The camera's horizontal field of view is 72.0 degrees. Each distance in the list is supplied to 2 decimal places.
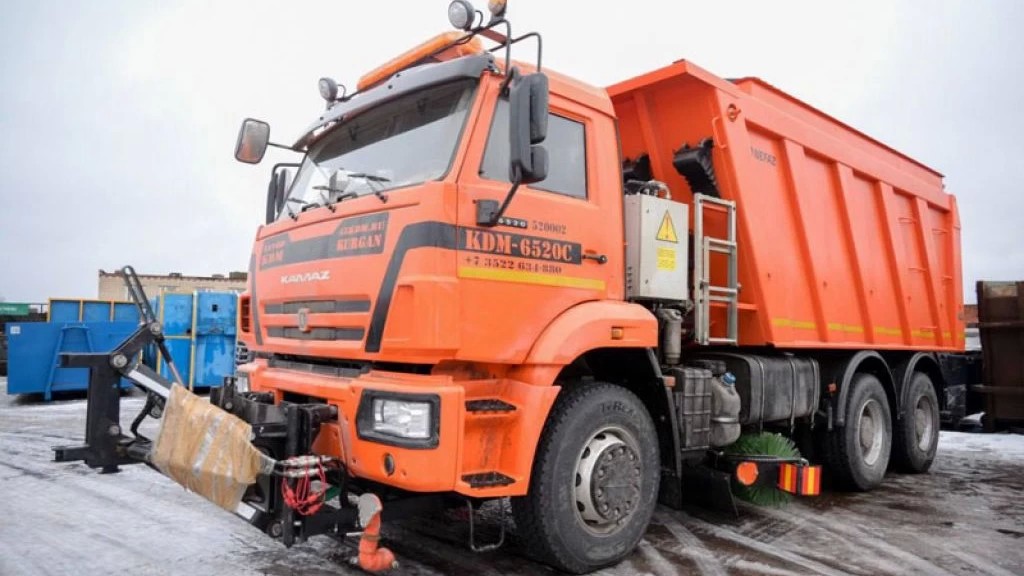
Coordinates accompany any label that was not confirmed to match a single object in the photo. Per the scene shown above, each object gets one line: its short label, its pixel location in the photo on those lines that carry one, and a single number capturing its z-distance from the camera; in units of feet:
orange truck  11.21
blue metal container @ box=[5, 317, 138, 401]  40.83
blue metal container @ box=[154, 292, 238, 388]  44.73
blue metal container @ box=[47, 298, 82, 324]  45.16
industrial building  108.58
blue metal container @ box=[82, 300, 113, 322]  46.47
